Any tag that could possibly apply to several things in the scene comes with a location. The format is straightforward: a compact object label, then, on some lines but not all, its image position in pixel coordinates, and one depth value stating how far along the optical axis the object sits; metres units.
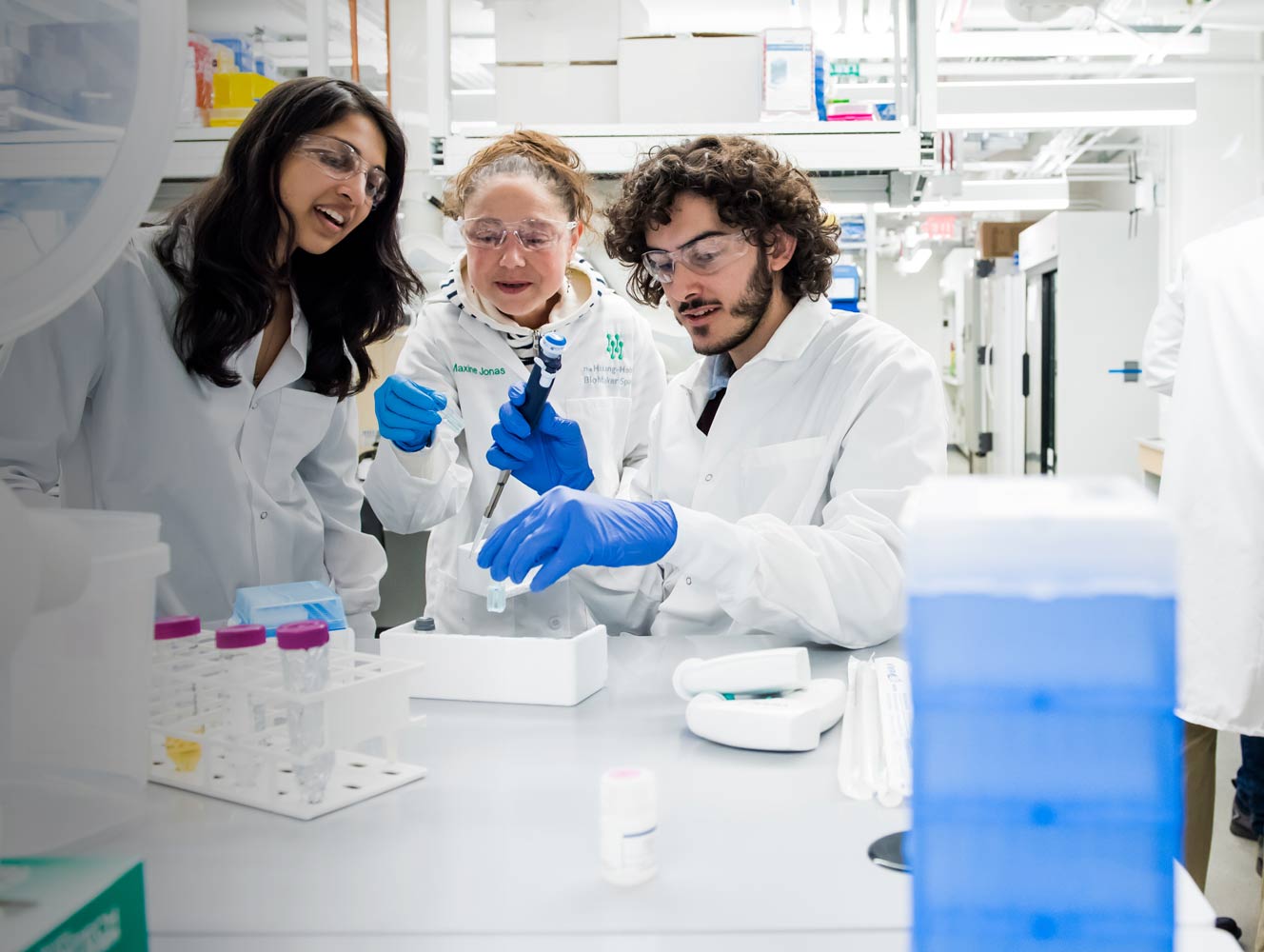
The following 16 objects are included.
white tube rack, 0.93
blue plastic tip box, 1.22
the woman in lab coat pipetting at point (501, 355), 1.98
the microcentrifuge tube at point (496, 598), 1.34
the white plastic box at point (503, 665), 1.27
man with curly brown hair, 1.41
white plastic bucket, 0.72
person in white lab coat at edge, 2.09
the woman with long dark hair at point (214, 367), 1.63
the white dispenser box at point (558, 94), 2.53
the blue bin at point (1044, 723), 0.42
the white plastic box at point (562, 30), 2.51
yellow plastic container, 2.45
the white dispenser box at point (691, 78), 2.44
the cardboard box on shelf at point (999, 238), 8.46
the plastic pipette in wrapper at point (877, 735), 0.95
